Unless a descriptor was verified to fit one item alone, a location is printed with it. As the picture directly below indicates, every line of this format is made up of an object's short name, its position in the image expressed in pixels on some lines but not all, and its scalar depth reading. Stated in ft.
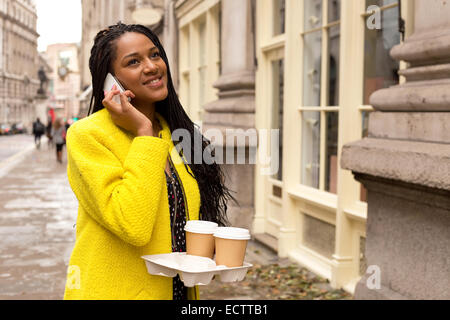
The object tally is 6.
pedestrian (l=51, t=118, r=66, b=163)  70.91
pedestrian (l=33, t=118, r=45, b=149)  112.57
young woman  6.07
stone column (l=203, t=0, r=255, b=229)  27.66
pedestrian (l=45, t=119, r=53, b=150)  115.08
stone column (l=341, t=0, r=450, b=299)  11.99
